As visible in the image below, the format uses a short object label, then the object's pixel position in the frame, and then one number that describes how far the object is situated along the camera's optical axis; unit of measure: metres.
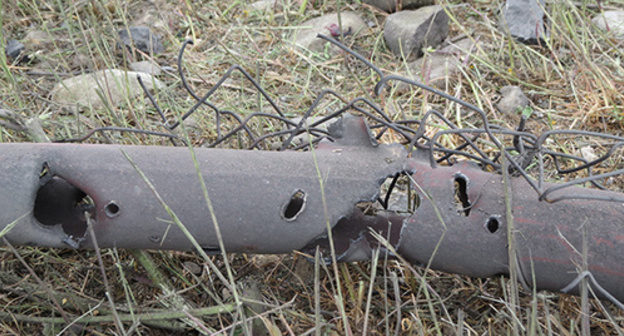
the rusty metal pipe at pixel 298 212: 1.59
